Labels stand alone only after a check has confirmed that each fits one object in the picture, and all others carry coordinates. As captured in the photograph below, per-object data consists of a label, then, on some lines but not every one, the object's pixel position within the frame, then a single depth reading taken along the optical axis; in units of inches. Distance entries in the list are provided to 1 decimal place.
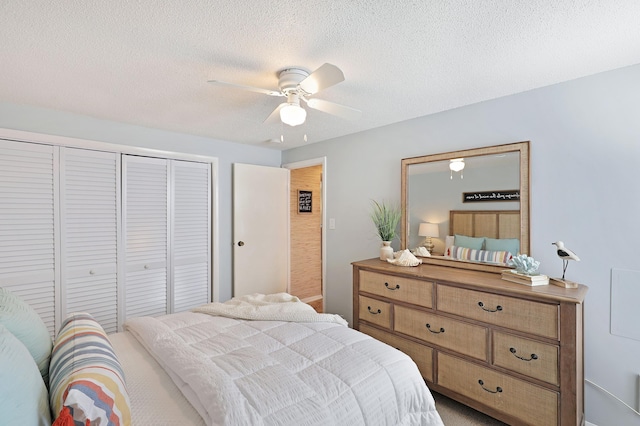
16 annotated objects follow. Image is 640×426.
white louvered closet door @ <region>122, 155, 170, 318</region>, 120.6
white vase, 110.4
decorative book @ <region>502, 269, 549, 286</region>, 75.3
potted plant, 111.5
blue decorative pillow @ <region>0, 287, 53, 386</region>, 44.7
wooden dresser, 66.5
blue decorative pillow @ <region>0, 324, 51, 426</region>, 28.6
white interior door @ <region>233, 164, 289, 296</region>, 148.8
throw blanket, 78.3
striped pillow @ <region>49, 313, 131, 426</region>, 33.7
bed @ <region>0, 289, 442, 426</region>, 40.3
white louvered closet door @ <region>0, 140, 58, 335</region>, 96.5
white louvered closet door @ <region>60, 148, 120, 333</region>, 107.3
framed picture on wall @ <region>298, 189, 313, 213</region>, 180.9
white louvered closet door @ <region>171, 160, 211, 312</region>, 133.1
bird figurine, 71.3
